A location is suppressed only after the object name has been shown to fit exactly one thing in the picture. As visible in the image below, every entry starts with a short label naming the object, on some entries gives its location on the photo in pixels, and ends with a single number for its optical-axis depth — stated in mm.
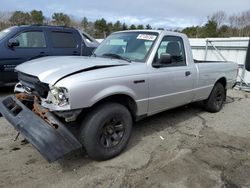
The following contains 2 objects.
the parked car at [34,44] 4644
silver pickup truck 2208
